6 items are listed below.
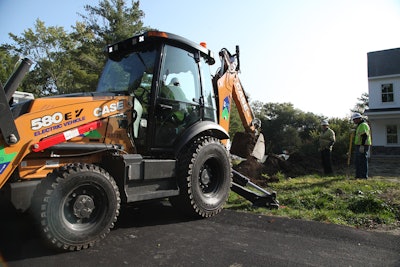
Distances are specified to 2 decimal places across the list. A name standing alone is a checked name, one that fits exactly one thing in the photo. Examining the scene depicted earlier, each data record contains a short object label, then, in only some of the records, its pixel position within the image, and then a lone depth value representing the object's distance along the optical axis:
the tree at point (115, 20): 22.23
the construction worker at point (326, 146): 9.93
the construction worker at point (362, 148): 8.62
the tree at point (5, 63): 25.64
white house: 19.41
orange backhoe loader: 3.54
